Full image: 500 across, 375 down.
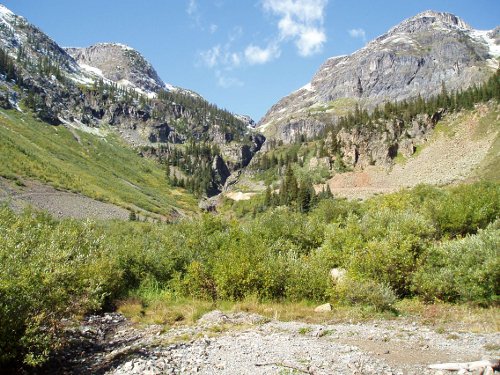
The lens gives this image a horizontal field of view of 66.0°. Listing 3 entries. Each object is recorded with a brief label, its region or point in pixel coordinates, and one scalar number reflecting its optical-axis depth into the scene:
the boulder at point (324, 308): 24.61
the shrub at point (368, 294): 22.64
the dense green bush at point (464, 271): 22.48
